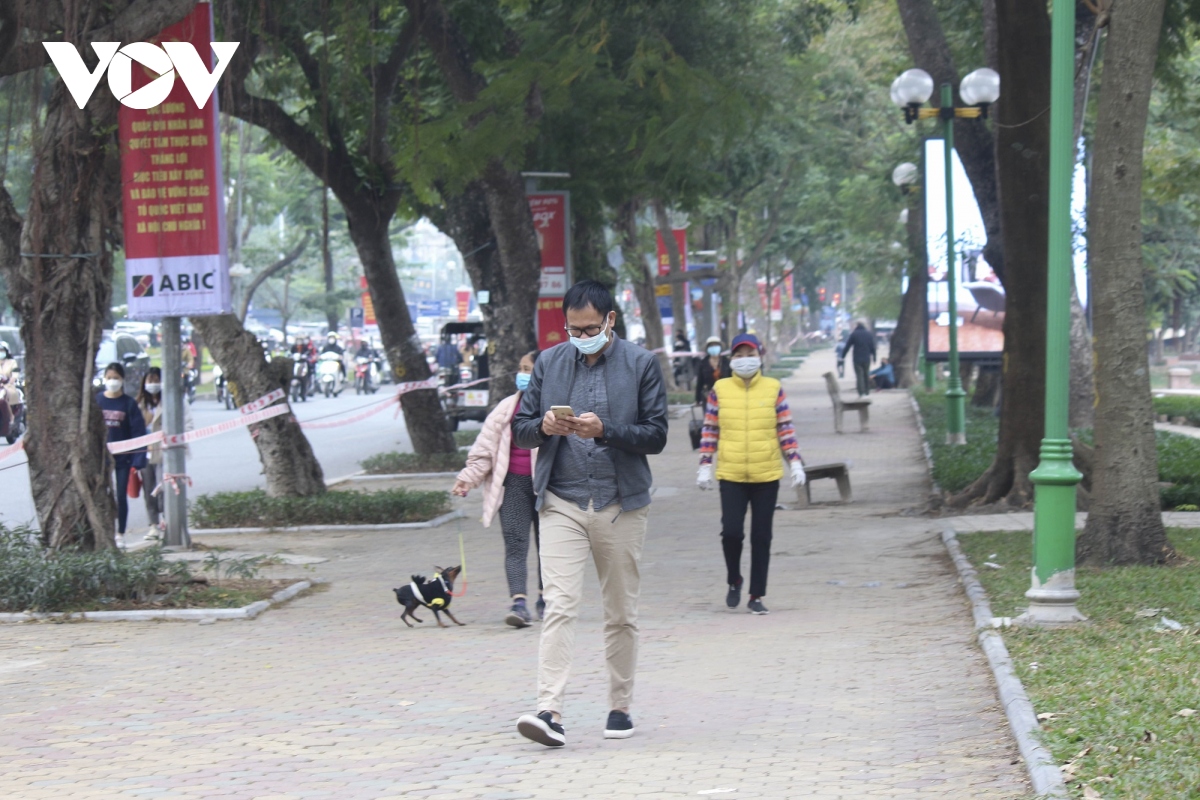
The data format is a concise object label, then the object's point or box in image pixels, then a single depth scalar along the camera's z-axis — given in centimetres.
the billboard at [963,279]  2720
